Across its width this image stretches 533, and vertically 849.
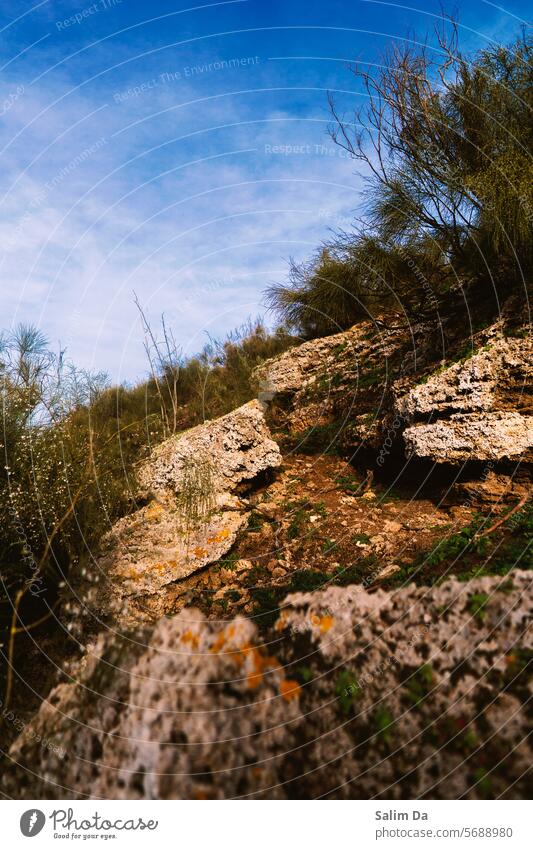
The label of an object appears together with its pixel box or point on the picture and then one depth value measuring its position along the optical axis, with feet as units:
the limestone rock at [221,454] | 19.20
